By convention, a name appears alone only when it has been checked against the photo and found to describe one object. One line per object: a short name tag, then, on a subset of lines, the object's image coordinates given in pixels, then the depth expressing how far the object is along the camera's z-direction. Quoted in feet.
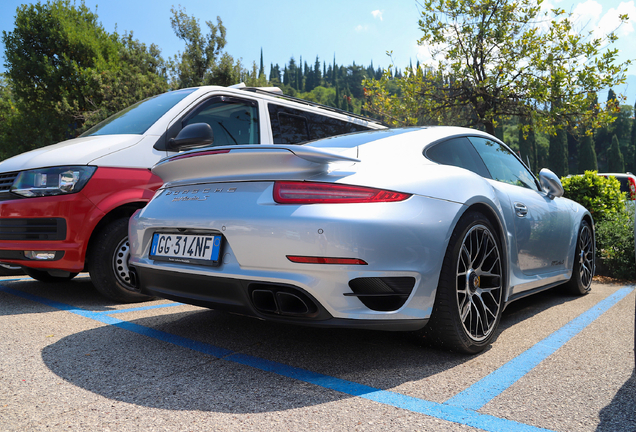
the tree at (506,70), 32.04
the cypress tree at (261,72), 92.42
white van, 11.92
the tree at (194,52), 80.94
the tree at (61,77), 75.87
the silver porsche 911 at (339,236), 6.97
